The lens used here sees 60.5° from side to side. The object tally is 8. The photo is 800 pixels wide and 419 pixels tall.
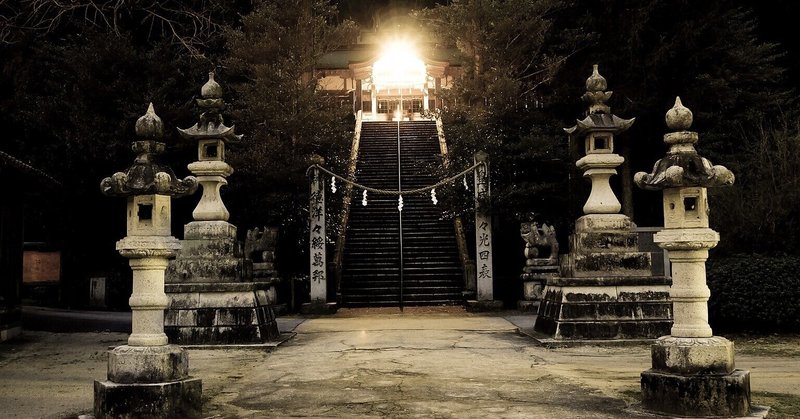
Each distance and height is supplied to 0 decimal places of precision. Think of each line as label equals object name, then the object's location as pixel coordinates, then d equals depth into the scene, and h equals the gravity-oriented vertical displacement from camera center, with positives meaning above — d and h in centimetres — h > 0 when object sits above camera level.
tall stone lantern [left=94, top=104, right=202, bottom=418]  613 -42
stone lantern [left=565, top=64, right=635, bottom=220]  1141 +166
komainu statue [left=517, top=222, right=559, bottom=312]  1653 -15
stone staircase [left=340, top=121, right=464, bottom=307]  1895 +37
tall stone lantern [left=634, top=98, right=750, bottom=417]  605 -50
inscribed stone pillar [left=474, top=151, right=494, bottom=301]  1769 +66
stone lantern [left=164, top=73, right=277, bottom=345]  1088 -23
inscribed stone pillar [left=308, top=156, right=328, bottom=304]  1747 +48
